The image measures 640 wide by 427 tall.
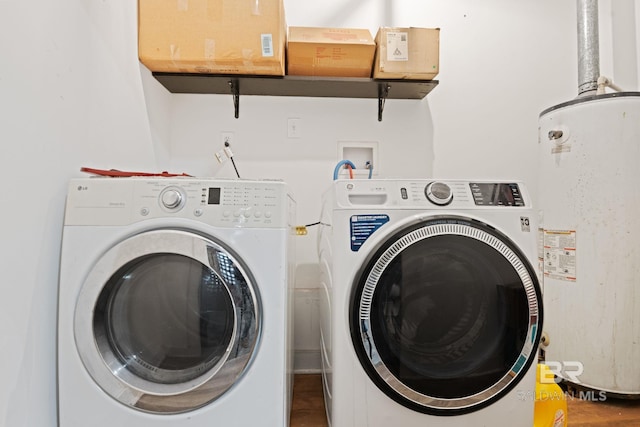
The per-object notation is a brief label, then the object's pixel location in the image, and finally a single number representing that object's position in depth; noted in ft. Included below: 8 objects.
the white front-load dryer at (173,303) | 3.00
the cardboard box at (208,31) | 4.62
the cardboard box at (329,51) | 4.99
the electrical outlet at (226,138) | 5.96
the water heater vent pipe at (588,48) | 5.43
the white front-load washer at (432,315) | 3.26
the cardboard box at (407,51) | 5.03
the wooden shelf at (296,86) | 5.21
